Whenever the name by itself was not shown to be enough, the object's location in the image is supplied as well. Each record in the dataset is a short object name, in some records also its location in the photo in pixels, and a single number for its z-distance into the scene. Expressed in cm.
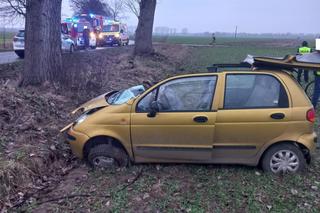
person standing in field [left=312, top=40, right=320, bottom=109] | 1008
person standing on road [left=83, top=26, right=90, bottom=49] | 3341
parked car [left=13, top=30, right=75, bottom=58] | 2264
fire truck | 3197
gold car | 538
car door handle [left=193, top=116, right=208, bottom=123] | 541
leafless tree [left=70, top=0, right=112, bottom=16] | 5348
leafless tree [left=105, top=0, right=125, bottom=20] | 7593
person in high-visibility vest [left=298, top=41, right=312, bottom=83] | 1483
